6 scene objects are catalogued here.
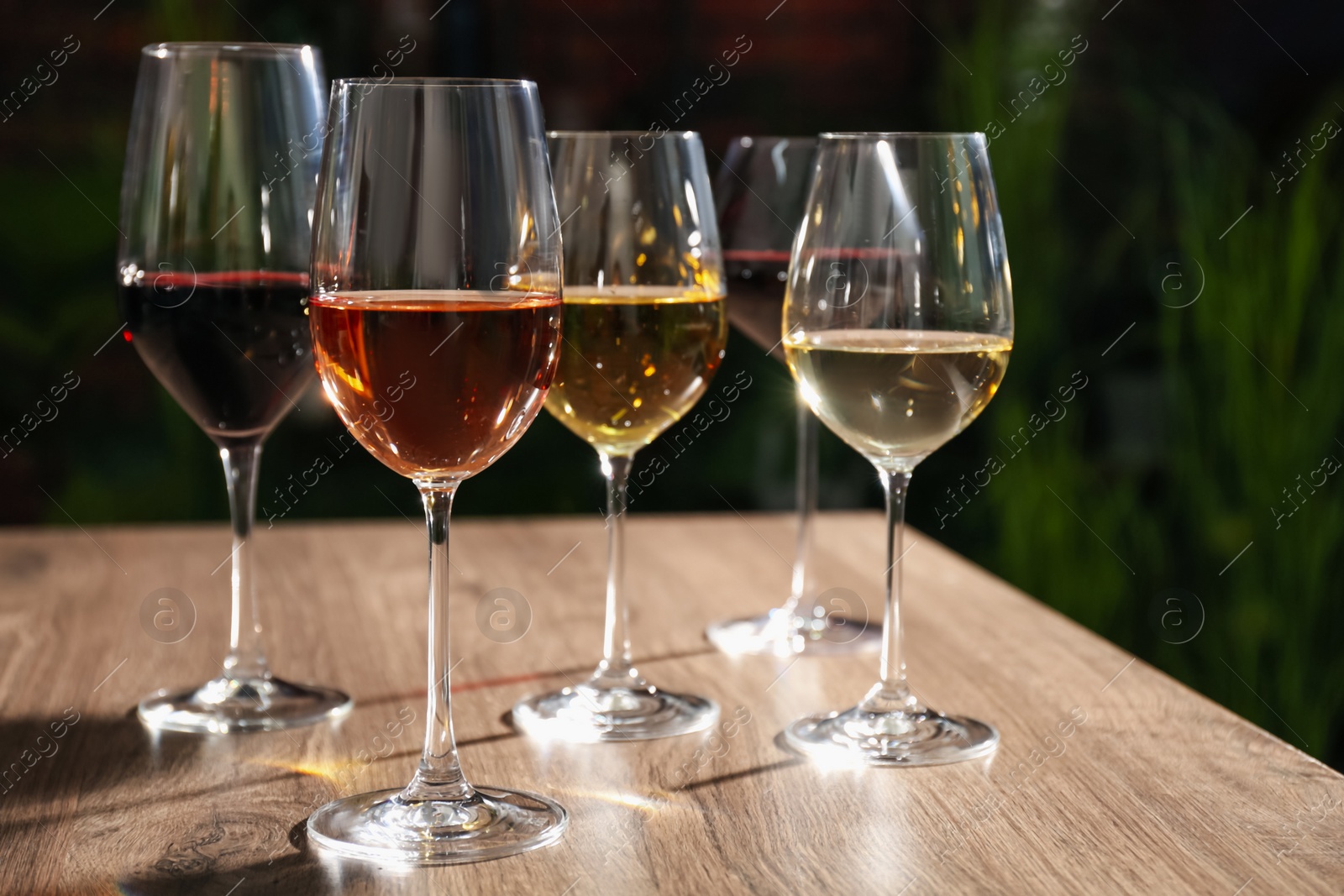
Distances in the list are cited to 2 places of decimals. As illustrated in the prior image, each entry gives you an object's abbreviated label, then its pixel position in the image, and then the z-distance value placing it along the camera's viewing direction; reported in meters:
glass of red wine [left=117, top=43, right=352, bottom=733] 1.21
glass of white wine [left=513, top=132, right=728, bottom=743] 1.24
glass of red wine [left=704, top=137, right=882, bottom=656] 1.40
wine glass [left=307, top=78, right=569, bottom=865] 1.08
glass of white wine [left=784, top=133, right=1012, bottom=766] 1.17
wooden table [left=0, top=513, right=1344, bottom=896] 1.07
